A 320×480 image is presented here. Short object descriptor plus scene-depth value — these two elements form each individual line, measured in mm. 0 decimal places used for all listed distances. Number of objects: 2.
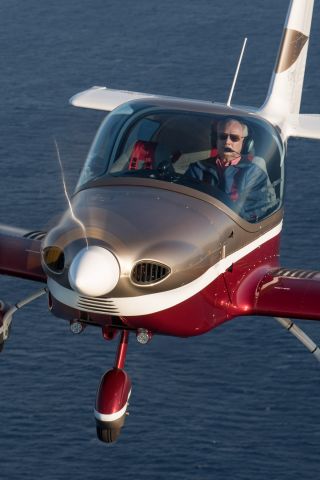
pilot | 31750
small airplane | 28922
